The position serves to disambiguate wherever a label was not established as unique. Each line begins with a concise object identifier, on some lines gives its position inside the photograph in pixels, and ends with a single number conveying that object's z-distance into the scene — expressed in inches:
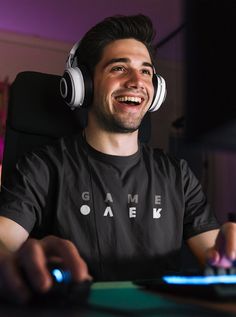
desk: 14.9
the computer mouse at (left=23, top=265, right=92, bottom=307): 16.5
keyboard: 16.9
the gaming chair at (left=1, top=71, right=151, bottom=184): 50.1
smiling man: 44.1
